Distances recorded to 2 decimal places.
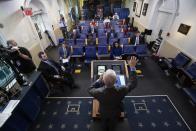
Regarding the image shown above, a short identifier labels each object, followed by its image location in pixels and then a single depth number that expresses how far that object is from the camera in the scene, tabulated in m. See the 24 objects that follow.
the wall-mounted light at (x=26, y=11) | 4.68
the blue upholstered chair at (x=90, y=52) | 5.20
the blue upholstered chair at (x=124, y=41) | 6.07
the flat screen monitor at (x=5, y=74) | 2.80
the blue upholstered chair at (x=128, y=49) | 5.42
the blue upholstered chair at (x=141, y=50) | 5.42
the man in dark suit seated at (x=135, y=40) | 5.99
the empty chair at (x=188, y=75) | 3.84
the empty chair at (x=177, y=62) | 4.42
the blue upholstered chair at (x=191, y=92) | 3.28
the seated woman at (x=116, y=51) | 5.09
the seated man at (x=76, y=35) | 6.84
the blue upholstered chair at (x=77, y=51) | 5.28
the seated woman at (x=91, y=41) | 5.88
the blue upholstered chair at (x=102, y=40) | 6.29
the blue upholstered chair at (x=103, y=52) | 5.25
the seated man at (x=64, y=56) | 4.78
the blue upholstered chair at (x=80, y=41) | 6.05
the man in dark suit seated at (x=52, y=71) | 3.65
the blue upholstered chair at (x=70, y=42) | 5.89
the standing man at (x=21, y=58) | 3.37
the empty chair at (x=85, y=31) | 7.73
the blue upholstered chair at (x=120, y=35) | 6.90
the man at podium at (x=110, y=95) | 1.56
